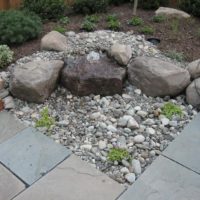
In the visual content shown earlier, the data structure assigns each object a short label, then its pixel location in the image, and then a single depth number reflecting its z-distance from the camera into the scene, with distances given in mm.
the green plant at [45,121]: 2699
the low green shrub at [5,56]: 3236
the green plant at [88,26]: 3844
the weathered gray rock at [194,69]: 3102
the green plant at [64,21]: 4054
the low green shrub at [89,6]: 4266
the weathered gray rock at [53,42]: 3381
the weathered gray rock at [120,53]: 3123
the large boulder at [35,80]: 2889
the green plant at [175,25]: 3883
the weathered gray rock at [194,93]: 2938
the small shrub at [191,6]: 4316
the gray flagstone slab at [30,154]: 2285
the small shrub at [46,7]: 4027
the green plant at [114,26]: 3908
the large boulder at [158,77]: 2986
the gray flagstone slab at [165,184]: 2115
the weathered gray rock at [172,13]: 4258
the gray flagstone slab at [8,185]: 2109
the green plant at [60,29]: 3768
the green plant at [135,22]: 4043
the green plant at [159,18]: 4133
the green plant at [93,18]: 4077
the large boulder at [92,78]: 2977
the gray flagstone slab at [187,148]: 2389
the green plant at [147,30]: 3838
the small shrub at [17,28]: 3445
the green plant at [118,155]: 2402
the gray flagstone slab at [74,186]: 2102
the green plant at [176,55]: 3351
